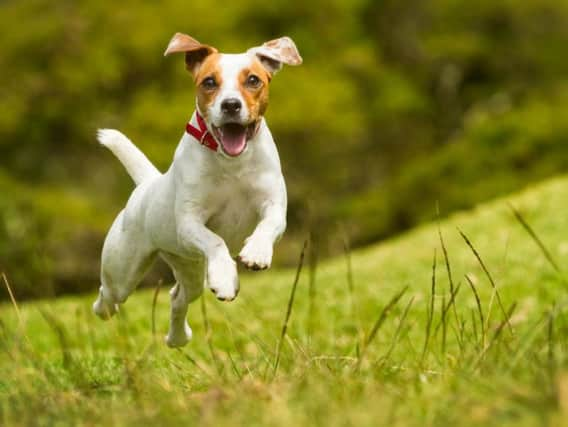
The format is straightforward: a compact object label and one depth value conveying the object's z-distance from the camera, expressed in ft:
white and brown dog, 28.58
